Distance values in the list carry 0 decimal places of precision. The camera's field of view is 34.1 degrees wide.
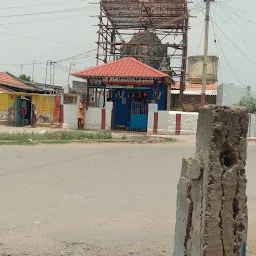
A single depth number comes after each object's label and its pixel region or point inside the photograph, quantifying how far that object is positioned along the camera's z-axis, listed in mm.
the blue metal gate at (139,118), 27094
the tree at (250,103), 31634
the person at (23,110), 29625
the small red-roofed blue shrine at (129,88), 26394
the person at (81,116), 26812
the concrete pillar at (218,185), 3150
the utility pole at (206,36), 23594
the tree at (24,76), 65975
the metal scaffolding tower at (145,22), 33406
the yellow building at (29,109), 28156
